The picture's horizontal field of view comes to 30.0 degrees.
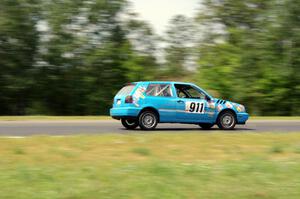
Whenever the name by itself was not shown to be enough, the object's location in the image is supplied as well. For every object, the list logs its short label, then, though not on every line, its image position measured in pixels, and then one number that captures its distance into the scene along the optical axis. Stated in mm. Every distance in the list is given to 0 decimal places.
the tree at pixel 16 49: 39344
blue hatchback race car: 17672
